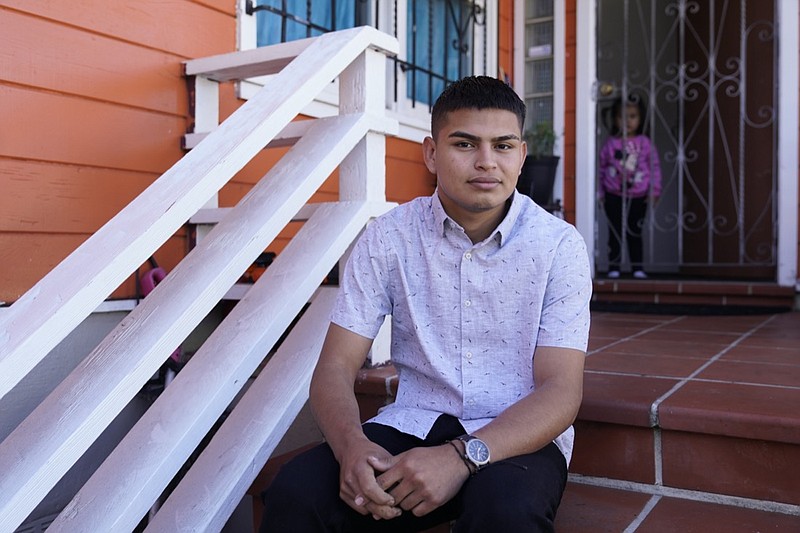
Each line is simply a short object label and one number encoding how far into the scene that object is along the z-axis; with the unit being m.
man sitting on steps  1.30
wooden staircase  1.33
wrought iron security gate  4.78
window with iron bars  3.10
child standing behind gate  5.03
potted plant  4.42
